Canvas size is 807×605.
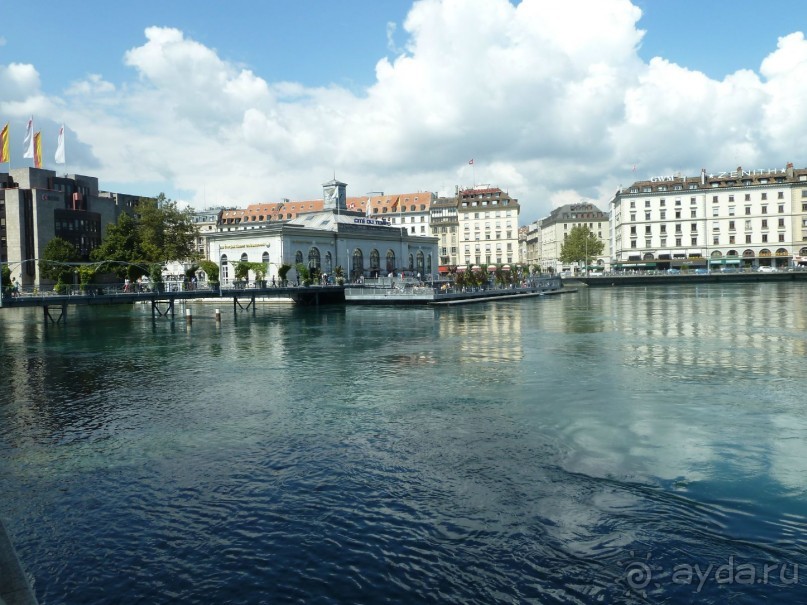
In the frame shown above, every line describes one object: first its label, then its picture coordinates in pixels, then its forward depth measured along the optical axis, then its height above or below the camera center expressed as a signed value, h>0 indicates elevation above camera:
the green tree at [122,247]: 89.19 +5.96
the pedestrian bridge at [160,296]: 49.34 -0.74
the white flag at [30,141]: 57.06 +13.24
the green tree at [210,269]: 80.12 +2.27
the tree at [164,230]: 89.62 +8.30
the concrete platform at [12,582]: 7.31 -3.49
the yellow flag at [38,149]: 58.53 +12.91
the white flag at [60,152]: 64.75 +13.91
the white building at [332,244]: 87.19 +5.98
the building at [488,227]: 145.12 +12.32
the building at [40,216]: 102.62 +12.57
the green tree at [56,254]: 92.42 +5.47
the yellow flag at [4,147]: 51.94 +11.66
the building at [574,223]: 173.88 +15.19
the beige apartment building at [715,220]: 124.56 +11.26
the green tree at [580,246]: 149.00 +7.77
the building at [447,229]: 149.50 +12.38
